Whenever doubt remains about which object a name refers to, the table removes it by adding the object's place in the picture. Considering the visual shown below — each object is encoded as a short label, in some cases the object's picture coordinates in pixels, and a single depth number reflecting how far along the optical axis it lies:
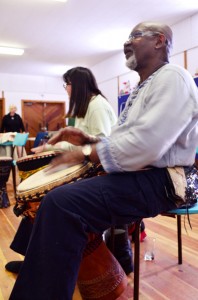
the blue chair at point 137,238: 1.14
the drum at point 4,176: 3.22
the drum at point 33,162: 1.26
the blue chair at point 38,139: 4.69
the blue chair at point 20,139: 4.16
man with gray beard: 0.90
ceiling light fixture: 6.52
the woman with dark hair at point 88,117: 1.62
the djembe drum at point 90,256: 1.11
